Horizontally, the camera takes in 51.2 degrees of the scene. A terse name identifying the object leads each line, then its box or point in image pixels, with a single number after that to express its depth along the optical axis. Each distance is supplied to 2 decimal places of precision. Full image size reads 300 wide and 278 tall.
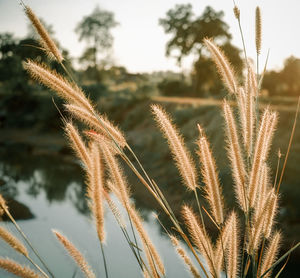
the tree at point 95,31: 38.56
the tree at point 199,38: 27.69
